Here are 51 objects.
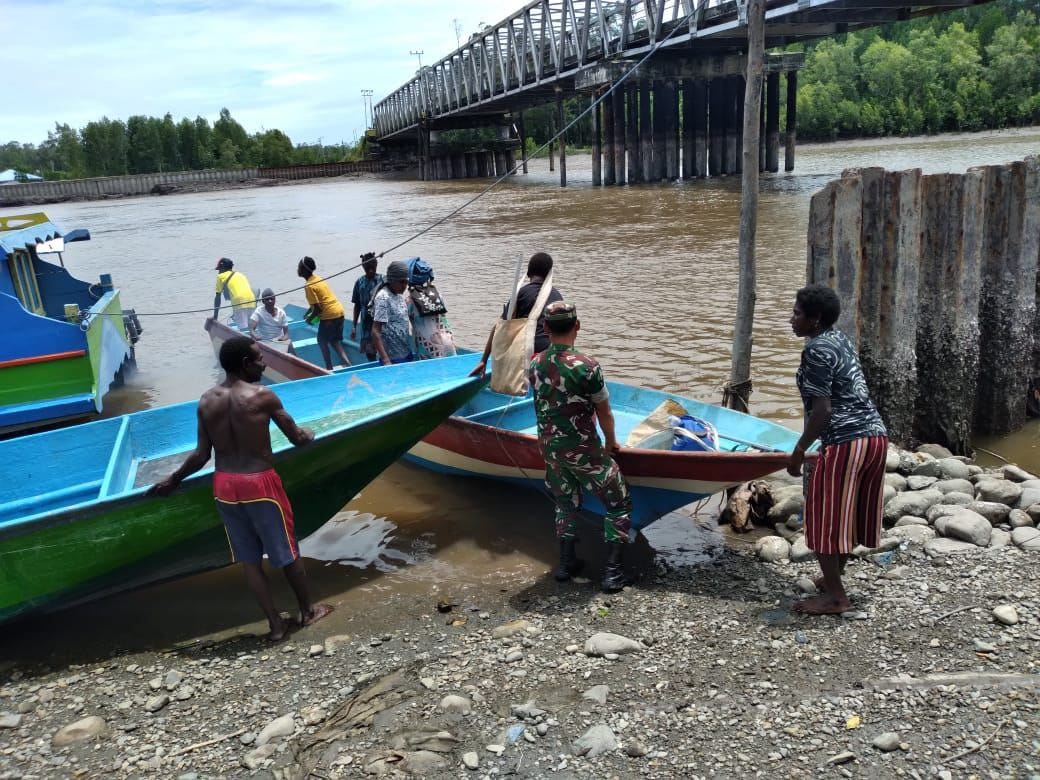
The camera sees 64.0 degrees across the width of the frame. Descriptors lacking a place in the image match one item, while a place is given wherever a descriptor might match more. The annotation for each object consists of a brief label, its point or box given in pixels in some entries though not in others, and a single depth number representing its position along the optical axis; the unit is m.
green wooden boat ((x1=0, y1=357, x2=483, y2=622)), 4.77
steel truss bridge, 25.20
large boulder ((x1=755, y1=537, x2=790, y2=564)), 5.25
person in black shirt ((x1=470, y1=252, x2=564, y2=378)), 5.67
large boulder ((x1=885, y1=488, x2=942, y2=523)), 5.52
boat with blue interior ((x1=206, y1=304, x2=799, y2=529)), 4.98
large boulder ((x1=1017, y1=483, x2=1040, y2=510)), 5.37
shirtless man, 4.40
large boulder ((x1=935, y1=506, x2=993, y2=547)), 4.96
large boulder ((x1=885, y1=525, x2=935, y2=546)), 5.02
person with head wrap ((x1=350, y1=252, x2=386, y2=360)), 8.38
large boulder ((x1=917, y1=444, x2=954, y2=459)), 6.81
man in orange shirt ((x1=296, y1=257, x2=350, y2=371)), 9.15
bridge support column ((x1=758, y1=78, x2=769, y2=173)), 35.10
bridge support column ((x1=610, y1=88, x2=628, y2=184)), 35.84
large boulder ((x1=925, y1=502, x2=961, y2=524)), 5.30
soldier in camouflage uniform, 4.55
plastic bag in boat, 5.50
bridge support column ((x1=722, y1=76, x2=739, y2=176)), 36.88
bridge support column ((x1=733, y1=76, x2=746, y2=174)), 36.68
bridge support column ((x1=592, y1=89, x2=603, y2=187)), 36.31
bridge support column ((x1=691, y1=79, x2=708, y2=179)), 37.09
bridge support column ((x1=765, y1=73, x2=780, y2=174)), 35.06
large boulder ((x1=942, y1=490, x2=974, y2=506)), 5.54
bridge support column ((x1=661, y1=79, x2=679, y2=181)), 37.00
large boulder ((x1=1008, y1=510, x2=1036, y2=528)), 5.15
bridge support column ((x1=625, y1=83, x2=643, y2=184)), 36.78
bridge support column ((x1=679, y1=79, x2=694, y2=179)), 37.09
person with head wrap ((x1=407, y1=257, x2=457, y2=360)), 7.48
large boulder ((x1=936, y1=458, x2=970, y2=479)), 6.12
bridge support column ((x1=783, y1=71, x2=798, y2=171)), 36.41
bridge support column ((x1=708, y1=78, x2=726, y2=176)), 37.31
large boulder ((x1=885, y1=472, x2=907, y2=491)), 6.05
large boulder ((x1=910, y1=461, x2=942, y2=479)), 6.18
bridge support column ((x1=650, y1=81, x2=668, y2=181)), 36.78
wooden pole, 6.26
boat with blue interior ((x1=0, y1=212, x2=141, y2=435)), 8.50
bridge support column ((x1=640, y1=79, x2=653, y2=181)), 37.00
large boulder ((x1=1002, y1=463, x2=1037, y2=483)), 6.09
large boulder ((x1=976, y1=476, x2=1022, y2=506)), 5.54
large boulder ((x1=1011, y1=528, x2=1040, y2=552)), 4.77
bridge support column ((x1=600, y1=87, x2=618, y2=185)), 35.47
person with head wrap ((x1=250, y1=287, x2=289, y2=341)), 9.70
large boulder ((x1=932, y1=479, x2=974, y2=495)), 5.82
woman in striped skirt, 3.96
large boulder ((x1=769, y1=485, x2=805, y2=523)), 5.94
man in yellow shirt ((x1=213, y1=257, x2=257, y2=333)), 10.47
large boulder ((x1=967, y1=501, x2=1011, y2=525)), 5.30
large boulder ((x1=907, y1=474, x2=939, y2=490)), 6.00
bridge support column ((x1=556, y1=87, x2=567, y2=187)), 37.66
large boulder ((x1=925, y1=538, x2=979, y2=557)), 4.80
